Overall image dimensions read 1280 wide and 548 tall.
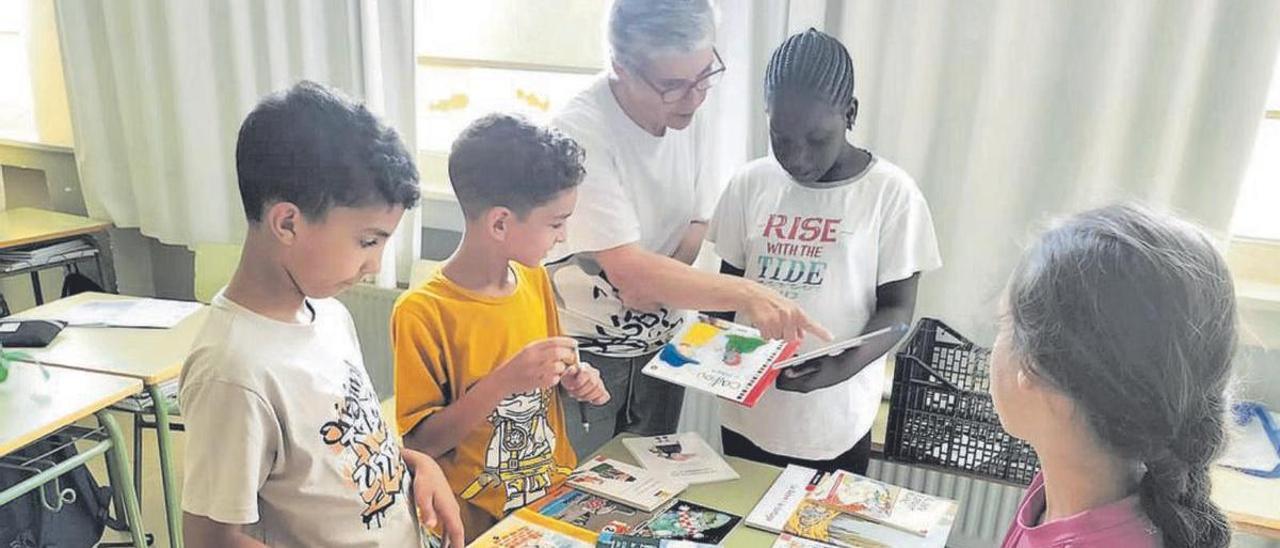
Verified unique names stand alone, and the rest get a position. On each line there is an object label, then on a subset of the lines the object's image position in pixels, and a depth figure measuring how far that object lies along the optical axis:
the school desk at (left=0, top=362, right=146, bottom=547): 1.77
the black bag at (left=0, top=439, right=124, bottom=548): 2.09
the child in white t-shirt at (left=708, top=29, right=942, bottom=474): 1.44
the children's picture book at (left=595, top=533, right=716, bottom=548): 1.22
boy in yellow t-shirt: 1.29
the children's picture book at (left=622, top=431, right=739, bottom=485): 1.47
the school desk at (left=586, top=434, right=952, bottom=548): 1.29
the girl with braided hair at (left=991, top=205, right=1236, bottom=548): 0.76
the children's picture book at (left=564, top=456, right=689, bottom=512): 1.37
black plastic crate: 2.13
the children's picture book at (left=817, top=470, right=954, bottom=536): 1.33
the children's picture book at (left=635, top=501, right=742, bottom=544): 1.28
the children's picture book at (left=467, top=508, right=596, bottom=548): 1.22
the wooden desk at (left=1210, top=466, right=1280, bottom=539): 1.70
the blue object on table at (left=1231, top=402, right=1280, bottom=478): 1.98
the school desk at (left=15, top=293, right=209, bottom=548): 2.10
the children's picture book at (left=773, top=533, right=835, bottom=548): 1.26
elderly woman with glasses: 1.47
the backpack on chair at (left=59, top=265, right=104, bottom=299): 3.36
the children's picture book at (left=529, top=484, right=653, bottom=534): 1.29
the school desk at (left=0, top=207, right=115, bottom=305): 3.05
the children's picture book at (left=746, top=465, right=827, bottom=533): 1.32
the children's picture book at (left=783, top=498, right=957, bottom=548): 1.27
